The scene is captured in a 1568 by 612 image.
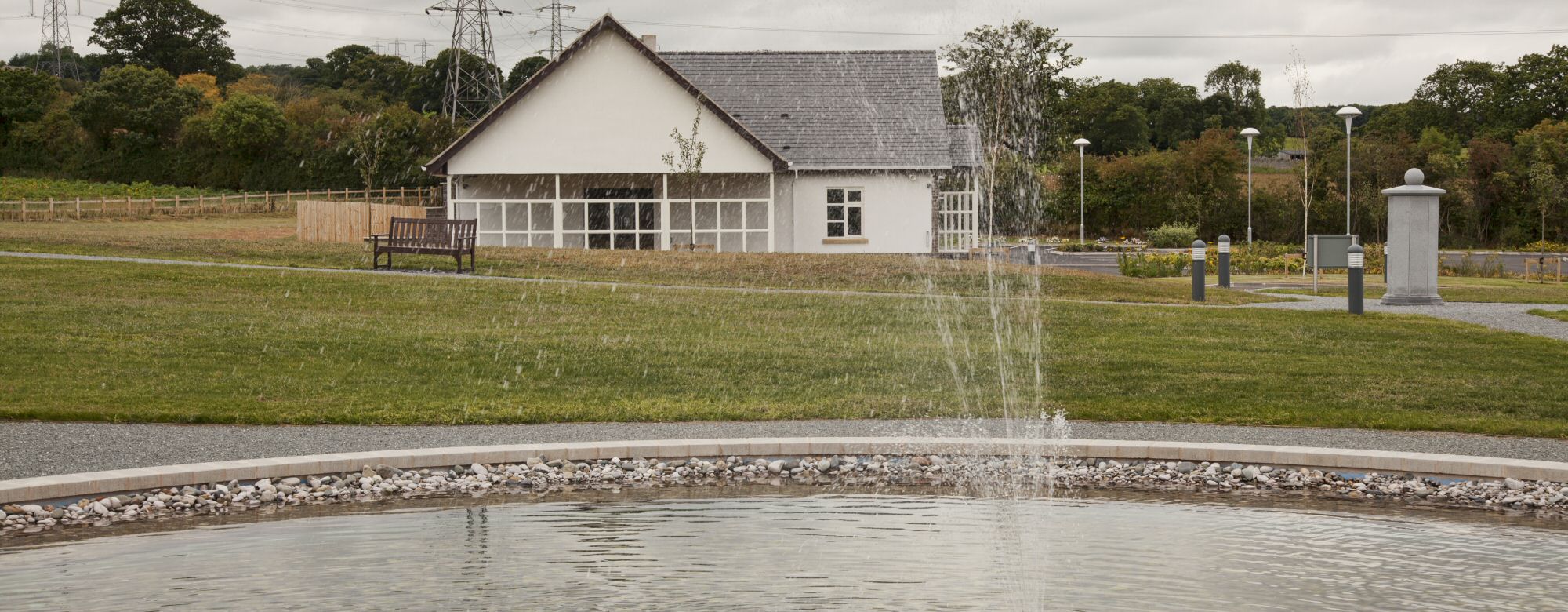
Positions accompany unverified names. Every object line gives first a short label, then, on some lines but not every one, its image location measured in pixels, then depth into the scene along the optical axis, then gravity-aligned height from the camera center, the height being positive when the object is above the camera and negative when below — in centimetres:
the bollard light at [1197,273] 2369 -31
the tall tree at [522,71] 10350 +1409
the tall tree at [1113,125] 8625 +813
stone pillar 2341 +0
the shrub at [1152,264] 3388 -25
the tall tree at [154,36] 9950 +1577
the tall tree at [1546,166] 5197 +334
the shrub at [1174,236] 5231 +68
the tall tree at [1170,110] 9331 +966
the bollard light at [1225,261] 2783 -15
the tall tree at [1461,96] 7144 +812
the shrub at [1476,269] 3491 -39
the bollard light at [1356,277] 2102 -35
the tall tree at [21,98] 7750 +890
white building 3844 +281
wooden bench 2600 +35
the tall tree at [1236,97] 9588 +1110
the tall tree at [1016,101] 6444 +791
